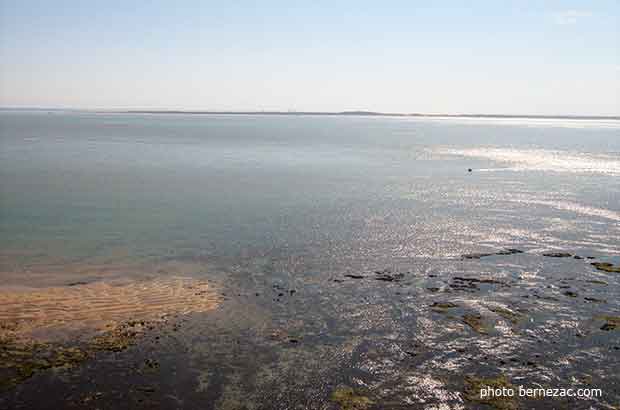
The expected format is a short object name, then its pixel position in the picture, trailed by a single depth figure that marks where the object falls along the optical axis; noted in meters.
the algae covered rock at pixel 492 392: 17.83
